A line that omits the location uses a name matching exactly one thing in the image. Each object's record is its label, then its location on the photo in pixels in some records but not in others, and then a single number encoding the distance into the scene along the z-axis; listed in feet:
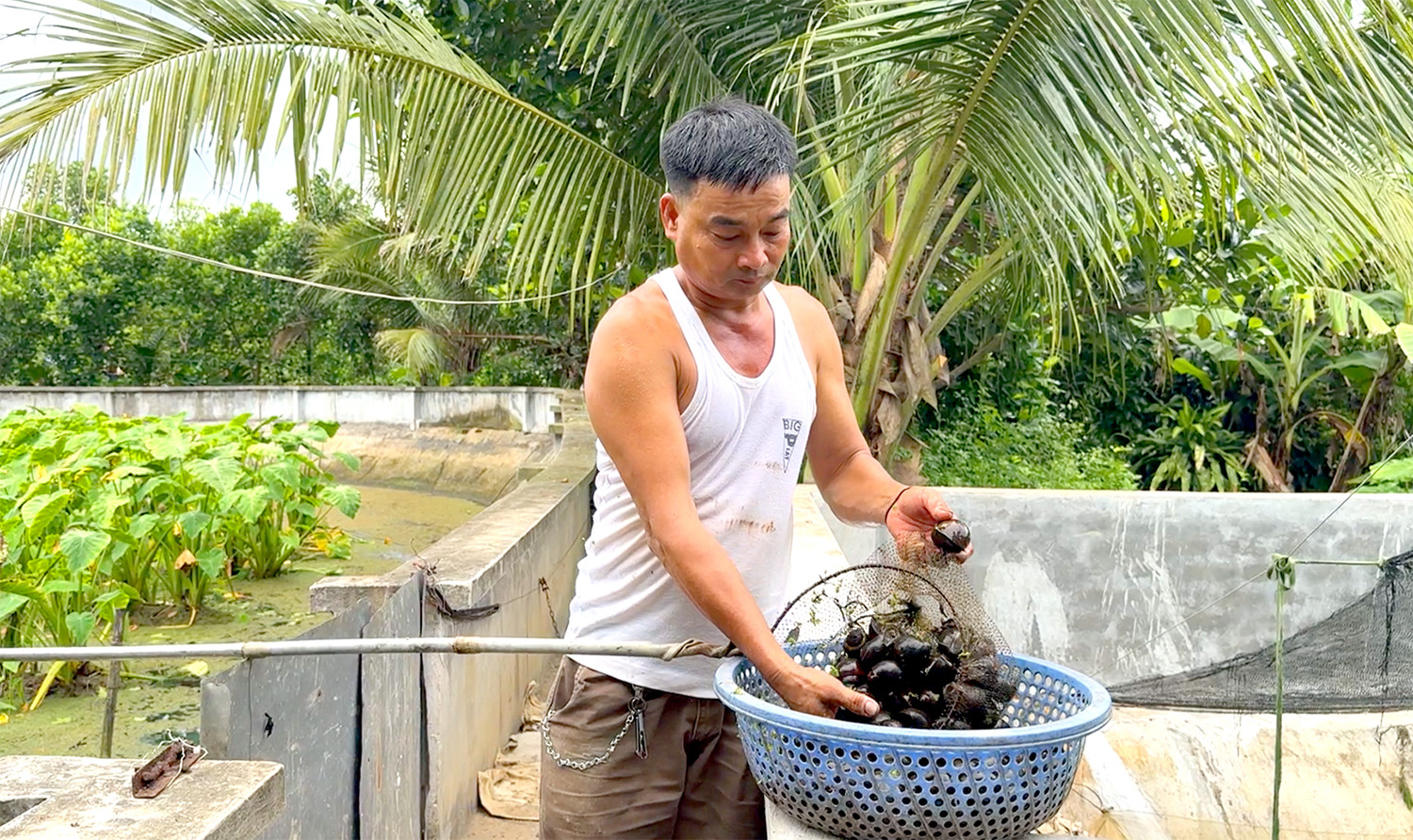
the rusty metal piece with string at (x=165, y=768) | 6.48
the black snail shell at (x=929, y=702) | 5.90
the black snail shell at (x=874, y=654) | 6.16
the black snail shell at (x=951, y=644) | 6.20
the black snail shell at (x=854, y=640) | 6.39
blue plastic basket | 5.14
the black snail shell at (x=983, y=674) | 6.05
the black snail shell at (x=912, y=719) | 5.74
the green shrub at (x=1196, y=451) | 36.22
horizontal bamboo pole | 7.02
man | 6.03
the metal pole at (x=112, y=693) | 9.50
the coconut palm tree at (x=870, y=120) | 11.06
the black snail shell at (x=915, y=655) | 6.09
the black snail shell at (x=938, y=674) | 6.05
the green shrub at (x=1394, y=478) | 29.01
